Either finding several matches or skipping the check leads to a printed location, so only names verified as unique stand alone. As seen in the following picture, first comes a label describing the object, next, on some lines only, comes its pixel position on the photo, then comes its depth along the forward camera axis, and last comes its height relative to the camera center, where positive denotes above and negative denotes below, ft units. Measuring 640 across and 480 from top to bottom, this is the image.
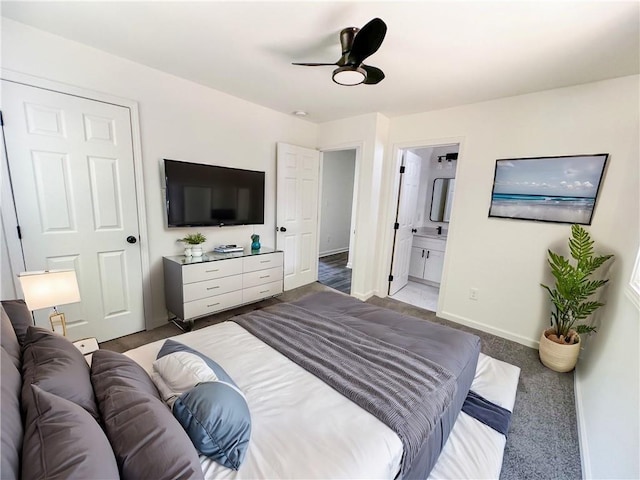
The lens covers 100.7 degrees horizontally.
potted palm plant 6.74 -2.40
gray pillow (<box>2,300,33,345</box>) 3.76 -1.98
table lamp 4.61 -1.85
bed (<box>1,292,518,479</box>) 2.15 -2.75
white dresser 8.27 -3.02
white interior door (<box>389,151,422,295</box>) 11.96 -0.84
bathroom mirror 14.05 +0.18
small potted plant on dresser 8.72 -1.79
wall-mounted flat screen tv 8.43 -0.12
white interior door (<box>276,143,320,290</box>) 11.66 -0.73
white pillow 3.36 -2.36
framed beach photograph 7.35 +0.58
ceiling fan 4.61 +2.83
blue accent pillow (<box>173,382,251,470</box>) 2.87 -2.52
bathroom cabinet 13.37 -2.93
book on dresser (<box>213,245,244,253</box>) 9.72 -2.07
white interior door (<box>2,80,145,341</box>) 6.27 -0.34
